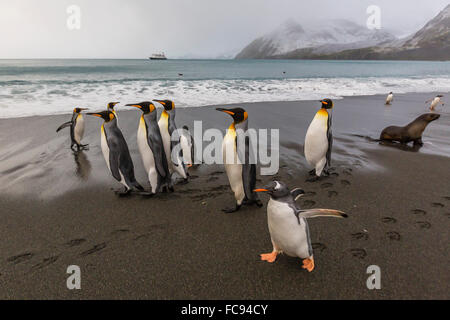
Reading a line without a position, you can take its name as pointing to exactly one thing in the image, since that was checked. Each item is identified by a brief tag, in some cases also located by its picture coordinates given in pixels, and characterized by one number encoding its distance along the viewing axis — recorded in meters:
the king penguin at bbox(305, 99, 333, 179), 4.51
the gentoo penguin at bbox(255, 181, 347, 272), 2.23
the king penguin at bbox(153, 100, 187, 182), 4.45
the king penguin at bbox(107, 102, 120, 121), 5.34
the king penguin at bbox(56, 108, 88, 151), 5.97
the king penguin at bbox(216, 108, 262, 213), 3.41
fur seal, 6.21
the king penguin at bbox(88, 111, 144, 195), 3.83
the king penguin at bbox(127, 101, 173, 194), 3.84
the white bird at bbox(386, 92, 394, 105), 12.70
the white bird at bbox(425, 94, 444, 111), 11.27
